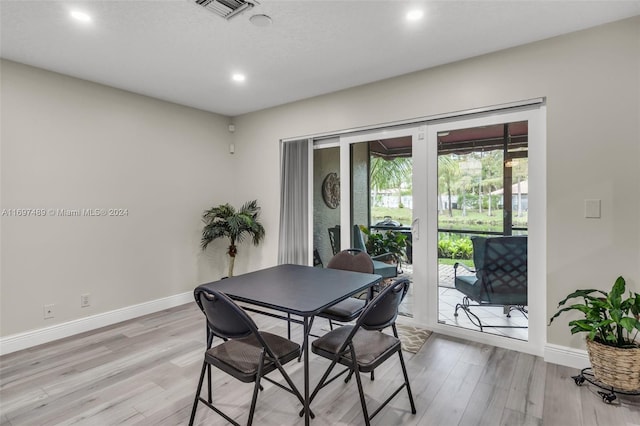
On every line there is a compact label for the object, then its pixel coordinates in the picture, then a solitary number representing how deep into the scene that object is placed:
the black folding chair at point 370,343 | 1.81
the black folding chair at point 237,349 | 1.72
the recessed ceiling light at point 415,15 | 2.30
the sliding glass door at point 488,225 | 2.86
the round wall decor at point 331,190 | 4.18
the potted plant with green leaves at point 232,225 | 4.41
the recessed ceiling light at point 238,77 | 3.40
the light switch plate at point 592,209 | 2.51
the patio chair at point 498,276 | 2.97
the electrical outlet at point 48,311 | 3.25
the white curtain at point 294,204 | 4.39
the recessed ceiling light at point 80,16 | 2.28
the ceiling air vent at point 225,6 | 2.18
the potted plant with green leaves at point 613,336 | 2.13
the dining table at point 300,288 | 1.81
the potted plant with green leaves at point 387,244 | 3.63
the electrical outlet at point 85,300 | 3.50
